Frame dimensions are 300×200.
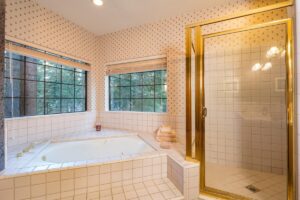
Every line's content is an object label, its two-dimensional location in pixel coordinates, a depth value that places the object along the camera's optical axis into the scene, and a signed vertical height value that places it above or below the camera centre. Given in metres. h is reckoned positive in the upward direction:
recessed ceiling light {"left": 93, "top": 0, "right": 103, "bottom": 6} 2.06 +1.36
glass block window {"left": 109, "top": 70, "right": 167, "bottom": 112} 2.75 +0.17
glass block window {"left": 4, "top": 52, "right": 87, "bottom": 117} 1.96 +0.20
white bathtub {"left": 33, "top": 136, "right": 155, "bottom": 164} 1.97 -0.70
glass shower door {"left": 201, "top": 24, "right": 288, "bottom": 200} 1.75 -0.16
